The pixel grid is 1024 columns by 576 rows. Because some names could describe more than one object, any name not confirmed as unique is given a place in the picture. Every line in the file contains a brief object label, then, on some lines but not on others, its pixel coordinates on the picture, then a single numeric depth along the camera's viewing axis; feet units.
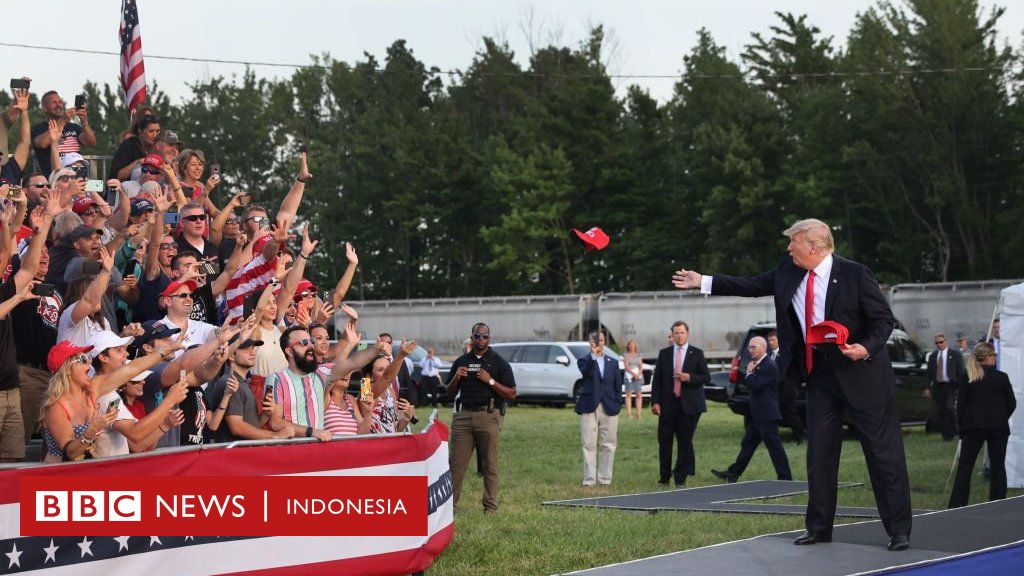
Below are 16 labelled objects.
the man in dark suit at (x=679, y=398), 56.34
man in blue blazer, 54.90
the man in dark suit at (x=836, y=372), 29.07
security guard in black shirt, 45.03
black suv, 77.63
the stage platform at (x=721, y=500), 43.27
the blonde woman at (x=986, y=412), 45.14
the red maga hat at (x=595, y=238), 41.24
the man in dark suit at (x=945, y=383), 73.36
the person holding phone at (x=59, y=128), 42.14
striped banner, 23.79
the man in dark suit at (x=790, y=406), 67.87
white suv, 110.52
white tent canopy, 50.85
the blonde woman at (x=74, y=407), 25.70
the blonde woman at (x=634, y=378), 98.27
